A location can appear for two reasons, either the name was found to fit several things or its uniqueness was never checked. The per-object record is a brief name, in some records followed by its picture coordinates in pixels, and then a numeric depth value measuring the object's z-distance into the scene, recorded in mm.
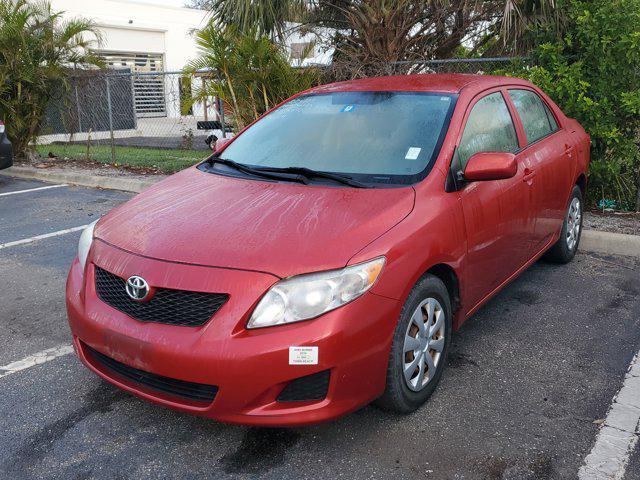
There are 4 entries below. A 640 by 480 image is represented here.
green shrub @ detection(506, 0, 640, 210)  6016
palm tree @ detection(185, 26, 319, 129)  8430
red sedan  2475
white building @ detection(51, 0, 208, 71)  24144
